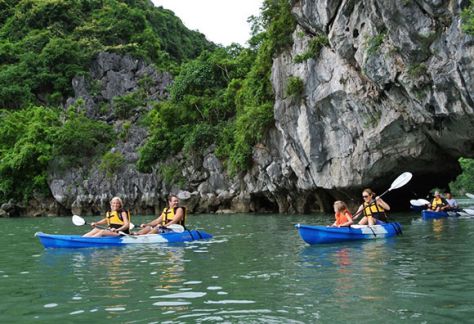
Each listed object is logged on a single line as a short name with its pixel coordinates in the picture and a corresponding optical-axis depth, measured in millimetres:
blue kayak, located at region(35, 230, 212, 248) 12320
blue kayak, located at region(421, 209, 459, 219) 20062
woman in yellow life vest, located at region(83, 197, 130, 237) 12922
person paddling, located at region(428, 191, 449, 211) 20359
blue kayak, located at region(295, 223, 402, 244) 11609
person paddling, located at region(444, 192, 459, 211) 20411
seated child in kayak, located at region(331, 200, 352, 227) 12727
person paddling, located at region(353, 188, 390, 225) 13489
